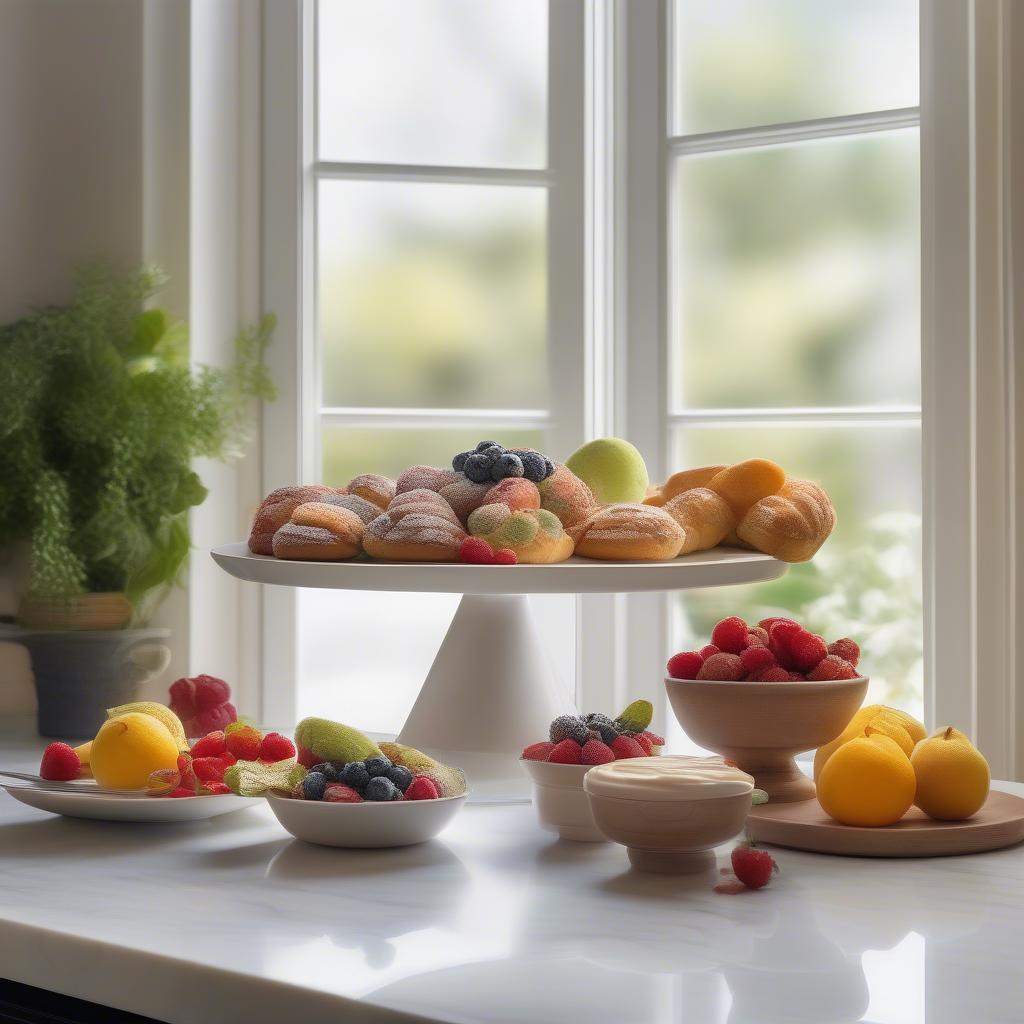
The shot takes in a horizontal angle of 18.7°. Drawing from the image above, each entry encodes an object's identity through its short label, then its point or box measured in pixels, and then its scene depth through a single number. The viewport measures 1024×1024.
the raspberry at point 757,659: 2.10
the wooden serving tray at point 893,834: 2.06
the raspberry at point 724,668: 2.11
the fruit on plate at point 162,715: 2.22
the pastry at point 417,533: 2.16
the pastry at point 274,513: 2.27
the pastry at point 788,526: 2.26
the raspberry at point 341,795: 2.06
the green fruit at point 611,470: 2.33
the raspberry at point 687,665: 2.13
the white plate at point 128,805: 2.13
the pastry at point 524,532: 2.16
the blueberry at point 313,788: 2.07
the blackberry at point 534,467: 2.24
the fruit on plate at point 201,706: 2.52
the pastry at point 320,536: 2.20
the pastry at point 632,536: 2.19
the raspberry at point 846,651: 2.12
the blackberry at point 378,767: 2.07
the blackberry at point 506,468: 2.23
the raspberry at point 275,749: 2.17
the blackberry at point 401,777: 2.07
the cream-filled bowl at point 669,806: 1.99
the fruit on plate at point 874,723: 2.14
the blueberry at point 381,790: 2.07
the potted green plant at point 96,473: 2.73
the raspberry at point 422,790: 2.07
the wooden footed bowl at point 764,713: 2.09
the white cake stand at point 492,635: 2.12
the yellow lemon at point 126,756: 2.16
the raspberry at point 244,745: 2.18
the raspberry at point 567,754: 2.09
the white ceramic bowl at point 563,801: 2.08
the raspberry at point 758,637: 2.13
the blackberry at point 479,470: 2.24
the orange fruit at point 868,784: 2.06
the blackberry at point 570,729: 2.10
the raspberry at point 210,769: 2.14
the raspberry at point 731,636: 2.13
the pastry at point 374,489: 2.31
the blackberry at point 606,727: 2.10
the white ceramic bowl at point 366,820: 2.06
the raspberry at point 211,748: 2.18
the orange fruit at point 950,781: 2.07
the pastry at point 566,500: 2.23
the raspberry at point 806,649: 2.10
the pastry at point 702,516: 2.27
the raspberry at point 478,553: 2.14
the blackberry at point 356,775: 2.07
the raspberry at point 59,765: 2.21
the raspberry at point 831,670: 2.10
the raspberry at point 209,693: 2.52
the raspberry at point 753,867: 1.99
